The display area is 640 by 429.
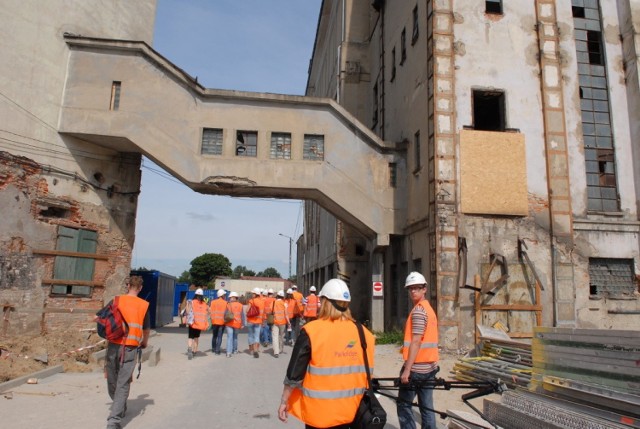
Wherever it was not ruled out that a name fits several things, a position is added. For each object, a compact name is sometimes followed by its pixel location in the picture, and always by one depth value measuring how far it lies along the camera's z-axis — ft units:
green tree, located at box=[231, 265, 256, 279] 498.69
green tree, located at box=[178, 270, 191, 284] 387.86
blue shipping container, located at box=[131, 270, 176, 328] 71.87
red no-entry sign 56.70
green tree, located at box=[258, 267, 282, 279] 489.26
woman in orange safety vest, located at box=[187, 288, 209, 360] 42.45
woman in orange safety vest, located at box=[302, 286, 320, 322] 54.60
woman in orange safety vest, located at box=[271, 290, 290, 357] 45.78
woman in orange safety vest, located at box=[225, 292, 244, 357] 44.45
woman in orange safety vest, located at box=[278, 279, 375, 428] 11.55
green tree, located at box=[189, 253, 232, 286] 272.31
